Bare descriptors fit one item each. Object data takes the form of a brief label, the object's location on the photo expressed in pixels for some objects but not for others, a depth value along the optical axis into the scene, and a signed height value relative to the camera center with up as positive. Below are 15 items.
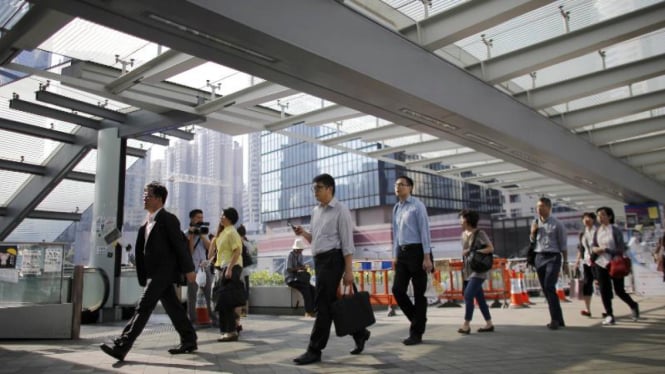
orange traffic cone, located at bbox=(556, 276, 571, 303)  13.49 -1.01
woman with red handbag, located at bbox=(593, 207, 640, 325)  7.49 +0.02
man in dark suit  4.96 +0.01
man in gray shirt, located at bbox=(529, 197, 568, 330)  6.95 +0.09
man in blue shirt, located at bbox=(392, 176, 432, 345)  5.73 -0.03
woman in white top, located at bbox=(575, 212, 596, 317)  8.14 +0.00
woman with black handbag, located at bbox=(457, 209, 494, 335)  6.68 -0.09
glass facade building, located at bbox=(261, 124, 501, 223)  68.12 +11.21
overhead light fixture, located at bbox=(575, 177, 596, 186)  13.49 +2.05
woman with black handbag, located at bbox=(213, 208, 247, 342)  6.24 -0.19
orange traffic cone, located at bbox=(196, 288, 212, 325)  8.09 -0.75
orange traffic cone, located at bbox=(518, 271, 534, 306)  11.80 -0.89
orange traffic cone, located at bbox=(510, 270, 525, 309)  11.64 -0.80
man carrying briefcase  4.65 +0.05
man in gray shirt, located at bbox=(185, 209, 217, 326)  7.93 +0.15
